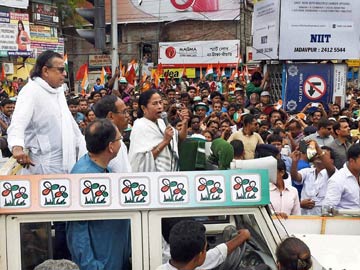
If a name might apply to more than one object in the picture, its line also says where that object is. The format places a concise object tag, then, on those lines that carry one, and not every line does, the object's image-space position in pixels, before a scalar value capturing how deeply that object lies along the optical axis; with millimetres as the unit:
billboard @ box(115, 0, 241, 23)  30453
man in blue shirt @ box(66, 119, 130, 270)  2494
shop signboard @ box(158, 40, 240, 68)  30059
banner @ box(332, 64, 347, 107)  10609
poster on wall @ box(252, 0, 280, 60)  10672
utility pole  7957
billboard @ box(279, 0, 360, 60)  10328
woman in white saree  3459
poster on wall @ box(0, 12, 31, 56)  21672
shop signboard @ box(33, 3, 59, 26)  25281
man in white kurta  3174
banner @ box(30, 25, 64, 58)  23812
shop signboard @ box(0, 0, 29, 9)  22188
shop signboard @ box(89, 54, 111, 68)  31094
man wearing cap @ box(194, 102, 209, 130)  8850
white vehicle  2418
